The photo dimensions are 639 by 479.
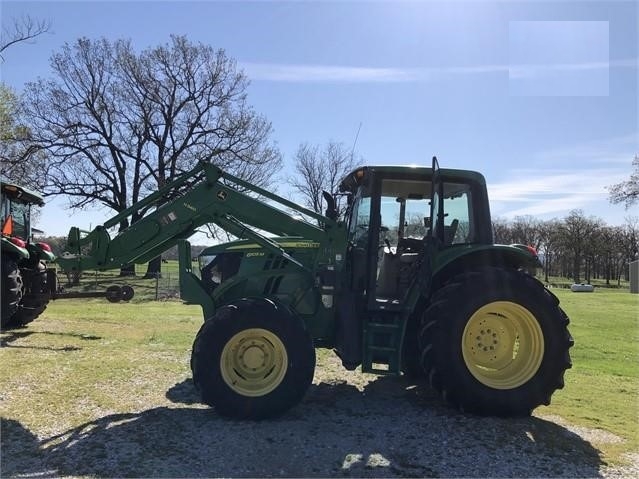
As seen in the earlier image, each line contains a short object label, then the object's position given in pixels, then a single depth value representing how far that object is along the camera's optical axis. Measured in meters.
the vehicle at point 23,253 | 9.88
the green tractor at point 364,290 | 5.24
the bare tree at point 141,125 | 30.45
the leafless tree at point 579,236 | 62.75
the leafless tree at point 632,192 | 38.38
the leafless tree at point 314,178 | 40.91
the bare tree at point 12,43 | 22.50
